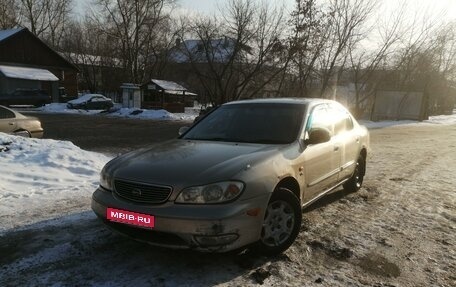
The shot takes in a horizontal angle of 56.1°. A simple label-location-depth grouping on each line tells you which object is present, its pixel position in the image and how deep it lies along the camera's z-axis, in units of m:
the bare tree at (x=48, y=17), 55.84
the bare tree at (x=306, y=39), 27.27
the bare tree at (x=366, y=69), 30.36
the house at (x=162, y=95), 35.91
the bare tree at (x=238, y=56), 27.86
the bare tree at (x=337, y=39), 28.20
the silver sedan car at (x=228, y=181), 3.62
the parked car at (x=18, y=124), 10.95
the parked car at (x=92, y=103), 35.06
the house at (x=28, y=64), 34.50
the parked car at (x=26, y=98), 33.00
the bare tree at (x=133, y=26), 42.19
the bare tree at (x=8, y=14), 52.87
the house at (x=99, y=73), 50.53
